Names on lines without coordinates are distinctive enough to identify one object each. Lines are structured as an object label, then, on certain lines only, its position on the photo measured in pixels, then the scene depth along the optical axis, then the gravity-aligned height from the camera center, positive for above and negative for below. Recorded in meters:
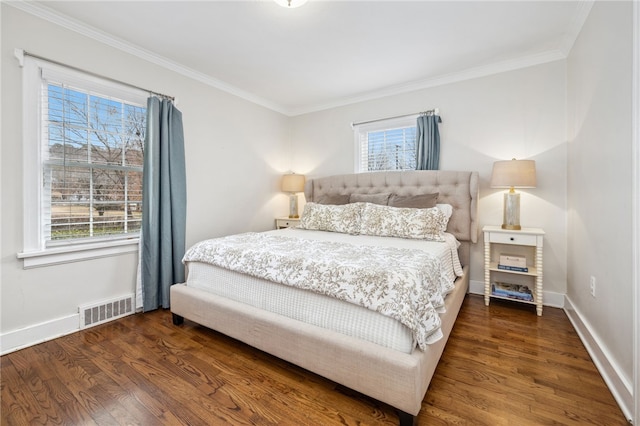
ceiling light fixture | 1.90 +1.45
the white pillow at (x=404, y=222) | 2.60 -0.12
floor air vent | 2.36 -0.89
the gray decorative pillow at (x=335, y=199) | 3.47 +0.15
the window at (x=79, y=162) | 2.09 +0.43
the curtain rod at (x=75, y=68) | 1.99 +1.19
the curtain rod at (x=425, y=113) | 3.28 +1.21
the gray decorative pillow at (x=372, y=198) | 3.22 +0.15
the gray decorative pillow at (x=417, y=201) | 2.90 +0.10
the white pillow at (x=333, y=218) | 2.96 -0.08
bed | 1.31 -0.70
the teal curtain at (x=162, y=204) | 2.67 +0.07
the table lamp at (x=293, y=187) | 4.21 +0.37
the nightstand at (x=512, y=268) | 2.55 -0.55
